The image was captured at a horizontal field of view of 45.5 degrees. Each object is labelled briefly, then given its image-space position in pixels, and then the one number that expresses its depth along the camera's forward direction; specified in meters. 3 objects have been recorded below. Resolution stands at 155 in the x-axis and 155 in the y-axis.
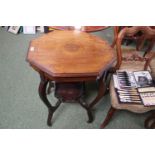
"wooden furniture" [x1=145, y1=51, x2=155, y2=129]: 1.60
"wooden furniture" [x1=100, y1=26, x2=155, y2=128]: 1.39
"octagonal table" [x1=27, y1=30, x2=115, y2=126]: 1.27
